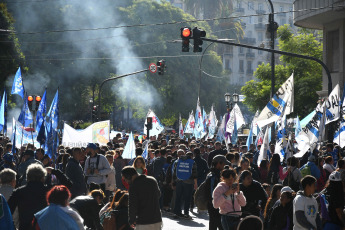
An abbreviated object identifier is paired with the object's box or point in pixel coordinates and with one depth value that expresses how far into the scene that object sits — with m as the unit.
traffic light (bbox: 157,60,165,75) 34.89
